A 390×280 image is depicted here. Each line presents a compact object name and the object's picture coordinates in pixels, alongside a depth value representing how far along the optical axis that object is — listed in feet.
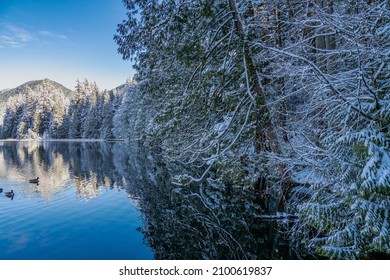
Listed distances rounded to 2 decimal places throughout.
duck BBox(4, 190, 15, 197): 43.04
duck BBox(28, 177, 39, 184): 54.60
